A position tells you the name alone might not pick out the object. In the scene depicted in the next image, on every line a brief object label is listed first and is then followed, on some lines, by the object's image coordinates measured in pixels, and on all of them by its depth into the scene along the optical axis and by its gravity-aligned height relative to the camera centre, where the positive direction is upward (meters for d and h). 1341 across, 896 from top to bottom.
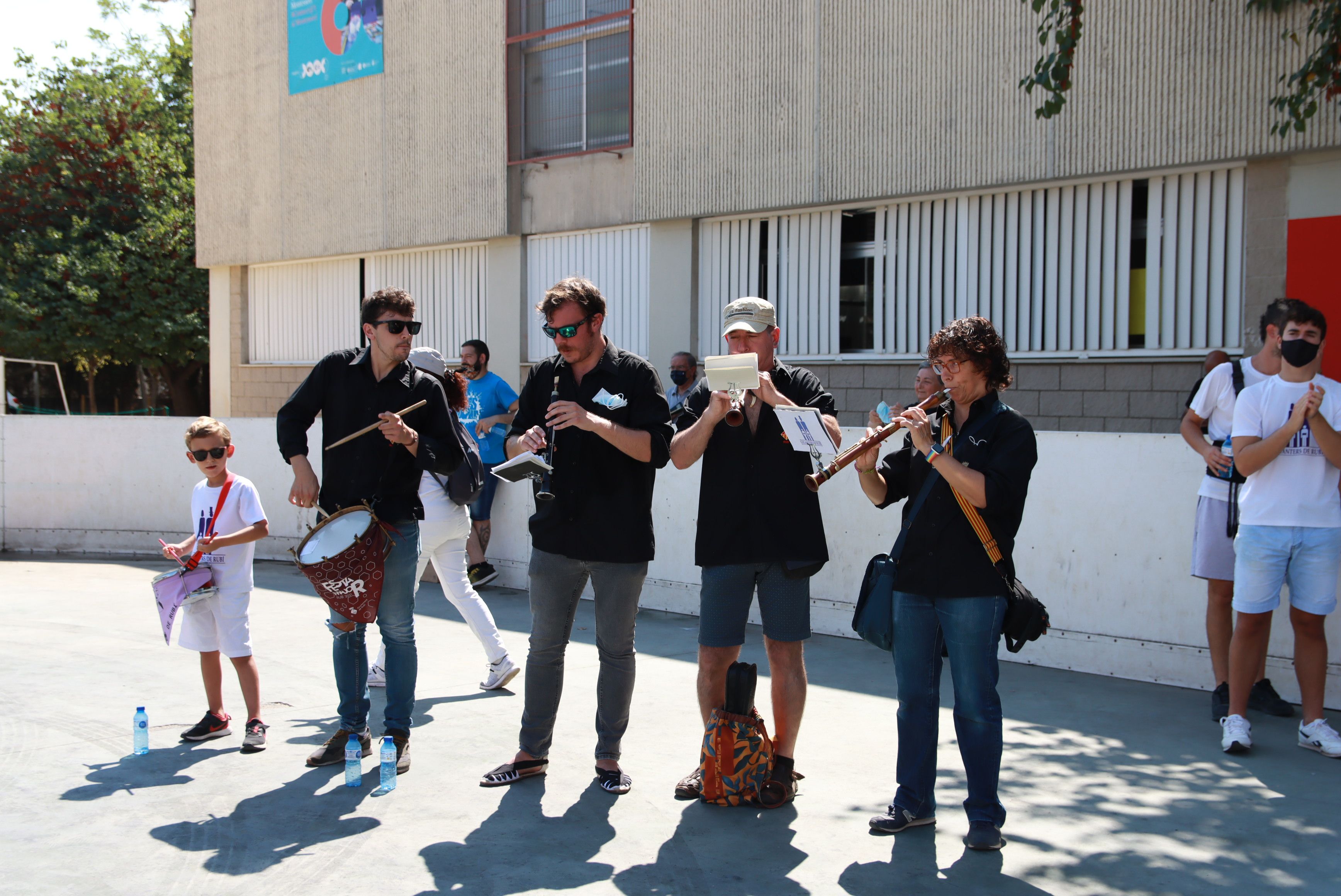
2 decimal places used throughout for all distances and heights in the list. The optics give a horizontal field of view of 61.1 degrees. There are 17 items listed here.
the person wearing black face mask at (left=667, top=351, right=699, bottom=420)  10.78 -0.06
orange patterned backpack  4.73 -1.60
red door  9.07 +0.83
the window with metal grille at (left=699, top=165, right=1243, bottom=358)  9.88 +0.98
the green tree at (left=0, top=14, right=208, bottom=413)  26.59 +3.26
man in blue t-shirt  10.09 -0.45
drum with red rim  5.00 -0.86
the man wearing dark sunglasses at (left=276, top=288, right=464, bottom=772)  5.21 -0.44
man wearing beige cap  4.76 -0.69
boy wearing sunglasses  5.66 -1.02
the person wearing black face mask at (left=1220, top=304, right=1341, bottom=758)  5.45 -0.73
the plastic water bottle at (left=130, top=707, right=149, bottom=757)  5.41 -1.75
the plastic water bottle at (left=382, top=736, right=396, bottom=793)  4.89 -1.73
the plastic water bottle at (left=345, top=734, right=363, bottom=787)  4.98 -1.75
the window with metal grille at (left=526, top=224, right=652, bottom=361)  13.73 +1.21
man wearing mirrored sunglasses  4.86 -0.60
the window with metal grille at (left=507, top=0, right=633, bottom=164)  13.94 +3.66
